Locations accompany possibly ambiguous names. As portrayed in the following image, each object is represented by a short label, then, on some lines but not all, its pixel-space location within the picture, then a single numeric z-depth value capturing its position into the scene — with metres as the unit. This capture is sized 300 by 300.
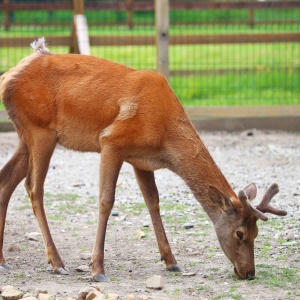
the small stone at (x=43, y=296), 10.91
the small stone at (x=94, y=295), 10.79
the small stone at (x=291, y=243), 14.13
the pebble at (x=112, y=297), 10.97
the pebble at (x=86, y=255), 13.62
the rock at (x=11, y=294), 10.93
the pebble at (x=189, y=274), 12.62
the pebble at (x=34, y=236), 14.63
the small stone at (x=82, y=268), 12.91
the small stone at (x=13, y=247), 13.87
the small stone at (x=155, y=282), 11.70
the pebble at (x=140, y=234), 14.80
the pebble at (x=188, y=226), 15.36
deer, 12.49
